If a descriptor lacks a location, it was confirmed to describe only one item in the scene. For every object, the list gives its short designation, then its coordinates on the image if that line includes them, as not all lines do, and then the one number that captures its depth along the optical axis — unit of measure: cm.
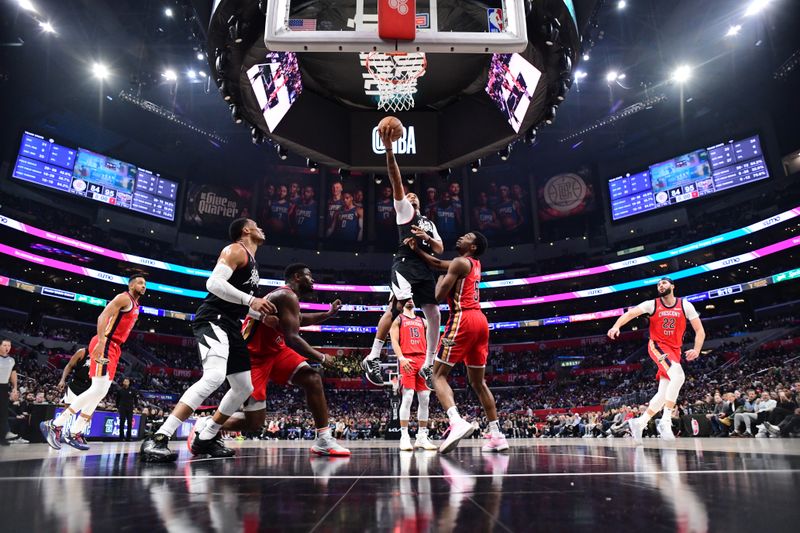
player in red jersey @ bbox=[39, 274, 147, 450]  655
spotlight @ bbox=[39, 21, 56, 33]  2387
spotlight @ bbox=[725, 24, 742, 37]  2569
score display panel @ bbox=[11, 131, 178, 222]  3169
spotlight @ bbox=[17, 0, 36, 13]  2203
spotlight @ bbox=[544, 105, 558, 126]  788
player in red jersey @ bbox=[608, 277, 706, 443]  756
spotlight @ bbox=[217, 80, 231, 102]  736
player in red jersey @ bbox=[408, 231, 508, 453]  520
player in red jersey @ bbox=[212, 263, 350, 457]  470
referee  822
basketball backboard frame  491
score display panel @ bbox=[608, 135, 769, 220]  3438
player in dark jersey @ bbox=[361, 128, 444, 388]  529
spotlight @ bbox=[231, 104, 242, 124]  783
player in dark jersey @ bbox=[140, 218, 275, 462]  410
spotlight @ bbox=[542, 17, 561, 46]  659
